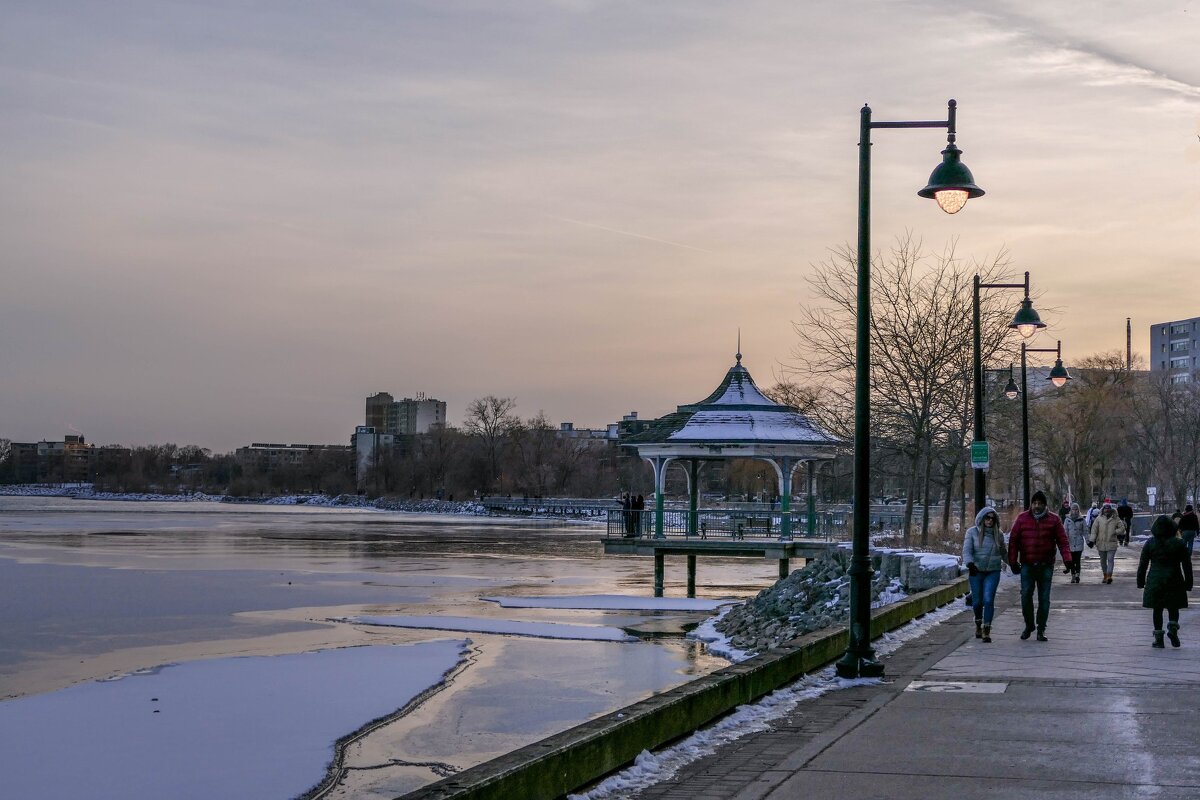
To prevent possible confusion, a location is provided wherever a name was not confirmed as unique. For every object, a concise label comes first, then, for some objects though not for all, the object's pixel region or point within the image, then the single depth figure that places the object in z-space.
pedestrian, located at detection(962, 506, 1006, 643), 15.93
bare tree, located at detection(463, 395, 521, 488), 171.91
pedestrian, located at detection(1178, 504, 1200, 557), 26.93
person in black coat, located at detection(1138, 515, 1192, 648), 14.47
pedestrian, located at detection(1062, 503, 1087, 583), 28.11
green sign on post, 25.36
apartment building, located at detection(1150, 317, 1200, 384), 169.50
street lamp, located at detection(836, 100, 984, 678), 12.62
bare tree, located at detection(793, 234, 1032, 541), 38.56
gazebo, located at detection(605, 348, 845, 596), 38.88
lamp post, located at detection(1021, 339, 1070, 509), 35.44
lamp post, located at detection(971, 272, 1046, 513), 25.52
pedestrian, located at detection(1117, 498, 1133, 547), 43.10
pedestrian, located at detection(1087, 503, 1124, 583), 26.48
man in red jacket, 15.30
